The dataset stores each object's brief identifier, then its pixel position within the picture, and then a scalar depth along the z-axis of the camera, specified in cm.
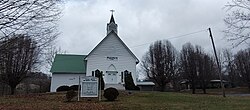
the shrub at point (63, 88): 3393
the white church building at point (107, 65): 3562
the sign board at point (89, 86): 2180
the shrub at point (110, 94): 2092
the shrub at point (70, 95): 2116
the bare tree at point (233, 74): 6819
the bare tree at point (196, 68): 5419
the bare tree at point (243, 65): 6156
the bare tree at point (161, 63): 5406
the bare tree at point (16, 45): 797
